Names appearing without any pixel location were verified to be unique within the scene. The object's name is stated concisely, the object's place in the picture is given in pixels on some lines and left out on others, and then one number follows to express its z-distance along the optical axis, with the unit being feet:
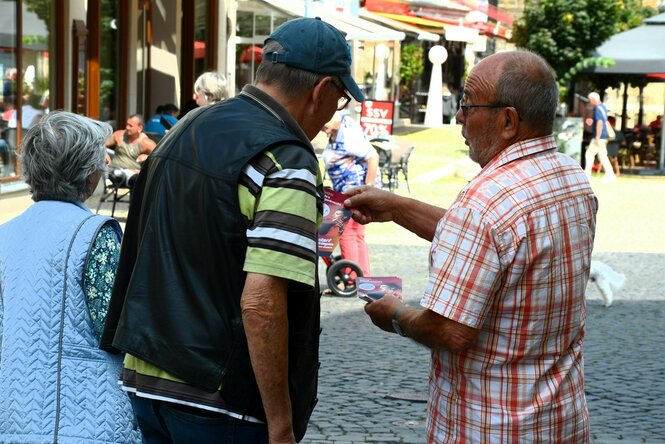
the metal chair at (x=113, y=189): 45.16
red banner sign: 70.03
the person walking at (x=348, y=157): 31.73
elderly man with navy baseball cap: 8.63
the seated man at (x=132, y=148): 46.03
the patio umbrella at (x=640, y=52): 77.87
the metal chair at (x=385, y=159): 64.59
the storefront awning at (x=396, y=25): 120.37
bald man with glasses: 9.12
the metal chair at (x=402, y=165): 65.31
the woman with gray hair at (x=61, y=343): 10.18
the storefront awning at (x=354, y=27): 87.76
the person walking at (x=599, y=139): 76.64
